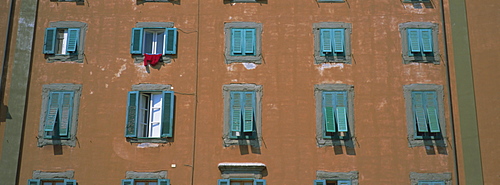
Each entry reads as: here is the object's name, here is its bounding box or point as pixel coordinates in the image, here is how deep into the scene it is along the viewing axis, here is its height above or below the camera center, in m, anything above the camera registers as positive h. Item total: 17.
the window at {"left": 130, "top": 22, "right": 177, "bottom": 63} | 21.08 +4.17
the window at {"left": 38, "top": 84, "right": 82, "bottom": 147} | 20.33 +1.58
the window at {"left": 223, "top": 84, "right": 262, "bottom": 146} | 20.19 +1.67
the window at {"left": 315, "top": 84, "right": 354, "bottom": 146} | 20.11 +1.64
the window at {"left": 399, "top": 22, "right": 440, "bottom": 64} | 20.91 +4.10
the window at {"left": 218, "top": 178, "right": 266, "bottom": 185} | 19.78 -0.55
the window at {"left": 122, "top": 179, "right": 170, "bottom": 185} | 19.88 -0.58
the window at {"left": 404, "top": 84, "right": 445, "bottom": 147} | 20.11 +1.70
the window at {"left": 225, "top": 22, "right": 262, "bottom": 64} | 20.95 +4.08
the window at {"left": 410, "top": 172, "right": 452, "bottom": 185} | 19.75 -0.45
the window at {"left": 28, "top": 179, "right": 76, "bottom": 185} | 19.89 -0.60
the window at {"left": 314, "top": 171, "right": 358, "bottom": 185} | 19.81 -0.40
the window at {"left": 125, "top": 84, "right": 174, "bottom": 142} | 20.33 +1.63
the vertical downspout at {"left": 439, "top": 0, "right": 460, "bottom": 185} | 19.84 +1.97
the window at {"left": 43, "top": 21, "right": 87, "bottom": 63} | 21.17 +4.12
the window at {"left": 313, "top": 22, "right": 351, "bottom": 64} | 20.92 +4.07
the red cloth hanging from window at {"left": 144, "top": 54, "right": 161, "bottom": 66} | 20.92 +3.46
